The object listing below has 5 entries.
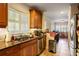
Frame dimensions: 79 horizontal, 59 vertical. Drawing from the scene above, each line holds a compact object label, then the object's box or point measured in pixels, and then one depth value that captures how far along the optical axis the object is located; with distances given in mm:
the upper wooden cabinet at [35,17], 2345
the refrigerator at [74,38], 1533
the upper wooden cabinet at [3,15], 1276
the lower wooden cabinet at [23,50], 1127
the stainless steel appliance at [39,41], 2200
